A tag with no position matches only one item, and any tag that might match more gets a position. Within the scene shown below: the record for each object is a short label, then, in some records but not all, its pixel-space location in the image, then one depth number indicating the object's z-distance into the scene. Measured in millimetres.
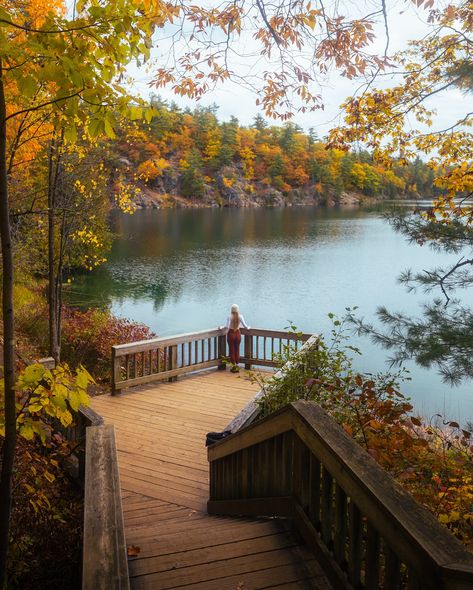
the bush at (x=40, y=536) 3309
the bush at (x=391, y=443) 3600
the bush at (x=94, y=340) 11959
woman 10416
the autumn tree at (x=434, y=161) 4562
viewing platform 1748
